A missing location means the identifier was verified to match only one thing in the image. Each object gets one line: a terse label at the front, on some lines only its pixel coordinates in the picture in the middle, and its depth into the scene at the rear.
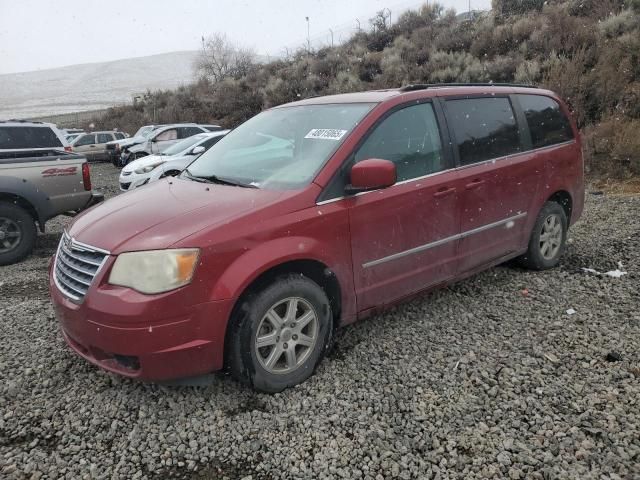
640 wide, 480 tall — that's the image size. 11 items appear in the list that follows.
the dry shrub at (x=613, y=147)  9.12
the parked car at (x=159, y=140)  16.92
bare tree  44.83
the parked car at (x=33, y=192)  6.27
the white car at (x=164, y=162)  10.53
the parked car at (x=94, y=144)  23.23
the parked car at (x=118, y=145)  19.53
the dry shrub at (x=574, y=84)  11.02
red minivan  2.71
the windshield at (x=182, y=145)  11.71
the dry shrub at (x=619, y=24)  13.54
